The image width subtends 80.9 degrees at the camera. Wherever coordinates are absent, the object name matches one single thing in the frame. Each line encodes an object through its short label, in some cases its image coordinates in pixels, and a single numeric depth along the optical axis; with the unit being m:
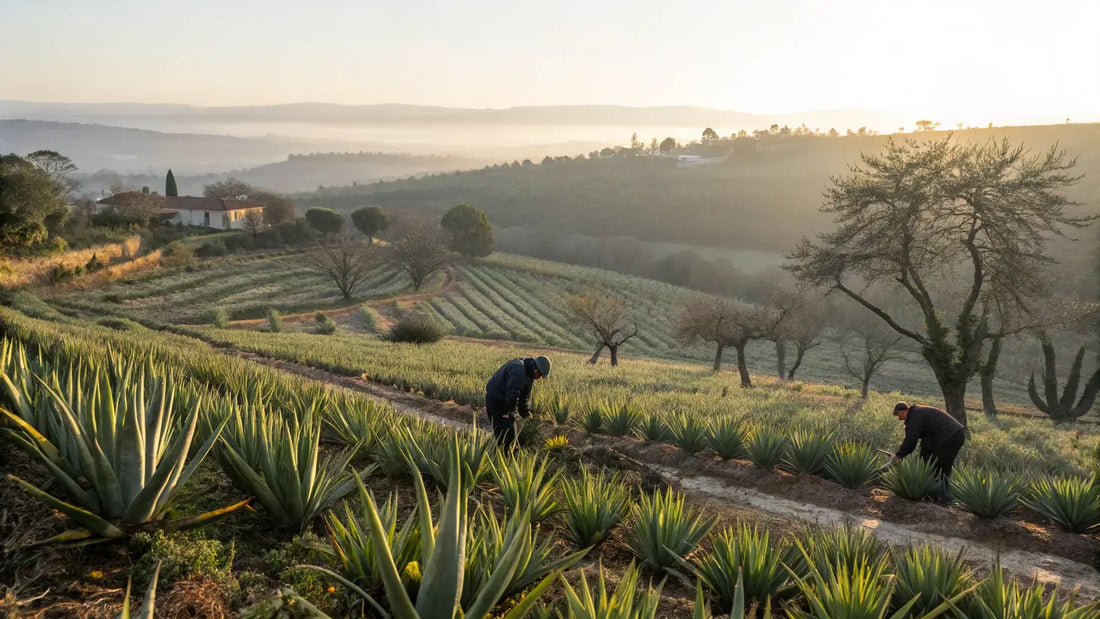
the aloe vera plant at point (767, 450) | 9.71
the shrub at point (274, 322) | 35.78
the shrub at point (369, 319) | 40.54
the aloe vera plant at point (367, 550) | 3.60
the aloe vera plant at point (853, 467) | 9.20
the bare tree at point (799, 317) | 33.66
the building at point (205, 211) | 77.56
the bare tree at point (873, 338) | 33.34
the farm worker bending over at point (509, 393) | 8.76
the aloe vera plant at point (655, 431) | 11.30
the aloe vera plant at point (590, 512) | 5.41
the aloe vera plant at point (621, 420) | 11.91
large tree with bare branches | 17.88
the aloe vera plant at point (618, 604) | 2.79
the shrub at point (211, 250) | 57.66
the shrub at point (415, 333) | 32.94
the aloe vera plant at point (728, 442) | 10.23
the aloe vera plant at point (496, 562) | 3.48
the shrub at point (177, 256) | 51.61
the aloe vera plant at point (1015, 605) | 3.89
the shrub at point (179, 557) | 3.48
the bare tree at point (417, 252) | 55.69
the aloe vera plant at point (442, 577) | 2.95
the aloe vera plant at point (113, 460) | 3.79
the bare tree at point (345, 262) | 48.25
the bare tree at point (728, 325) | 31.95
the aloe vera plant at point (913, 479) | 8.64
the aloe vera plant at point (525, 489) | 5.40
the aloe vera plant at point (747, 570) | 4.53
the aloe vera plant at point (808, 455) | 9.63
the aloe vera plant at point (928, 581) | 4.54
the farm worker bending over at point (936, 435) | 9.00
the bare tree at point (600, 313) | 34.25
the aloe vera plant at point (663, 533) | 5.12
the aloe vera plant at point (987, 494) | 8.01
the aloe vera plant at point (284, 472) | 4.48
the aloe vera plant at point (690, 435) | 10.64
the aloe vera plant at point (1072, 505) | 7.74
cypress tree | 86.12
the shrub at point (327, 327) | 35.96
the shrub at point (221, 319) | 35.19
